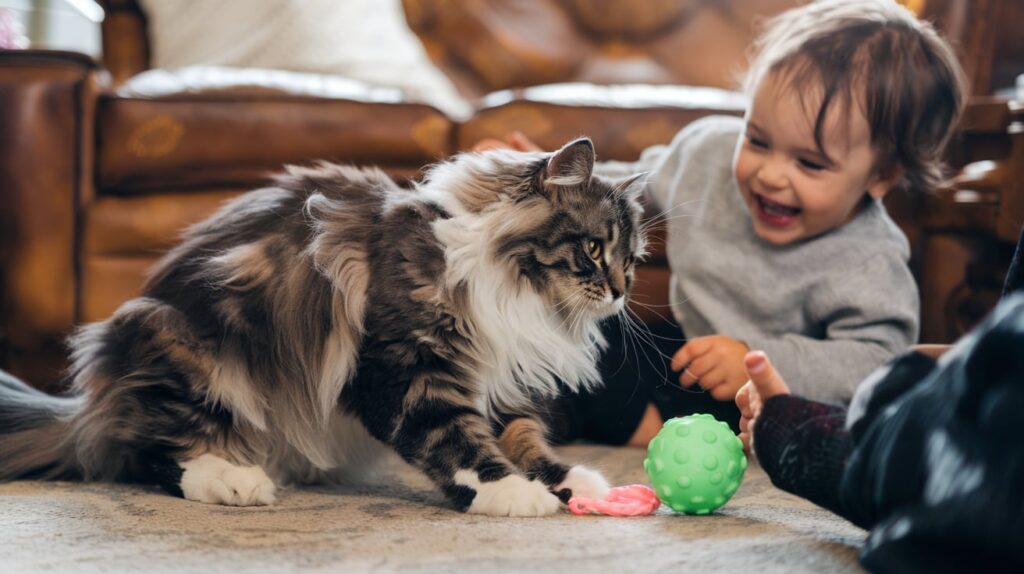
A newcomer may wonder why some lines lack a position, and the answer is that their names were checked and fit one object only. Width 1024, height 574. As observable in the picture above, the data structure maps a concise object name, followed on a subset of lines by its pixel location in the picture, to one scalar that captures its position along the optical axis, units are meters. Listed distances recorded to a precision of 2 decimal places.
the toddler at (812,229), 1.93
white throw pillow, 3.04
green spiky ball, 1.36
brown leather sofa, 2.30
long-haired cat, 1.48
